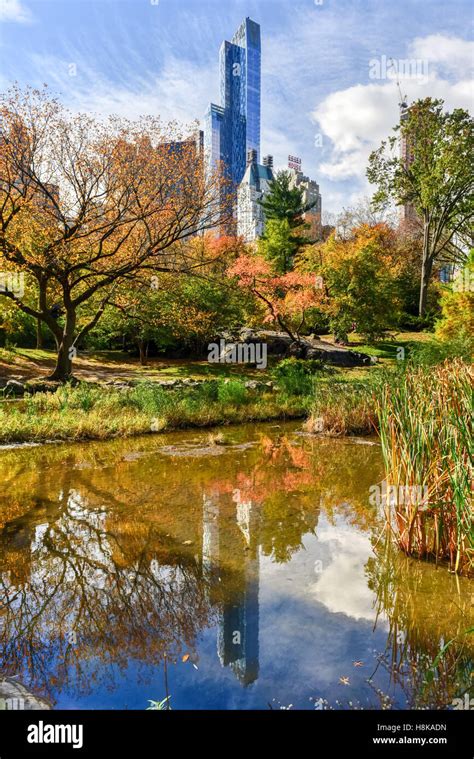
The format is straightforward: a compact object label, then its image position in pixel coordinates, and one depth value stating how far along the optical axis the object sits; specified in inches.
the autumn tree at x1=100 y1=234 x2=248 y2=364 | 655.1
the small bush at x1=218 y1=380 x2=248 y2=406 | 460.4
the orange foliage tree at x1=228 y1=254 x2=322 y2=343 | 757.9
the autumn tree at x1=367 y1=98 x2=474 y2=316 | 976.3
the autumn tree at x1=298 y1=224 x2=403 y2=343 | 858.8
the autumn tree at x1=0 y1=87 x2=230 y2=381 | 530.3
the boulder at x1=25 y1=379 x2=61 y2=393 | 511.9
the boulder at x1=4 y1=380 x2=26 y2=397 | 508.4
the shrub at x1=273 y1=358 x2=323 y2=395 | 511.5
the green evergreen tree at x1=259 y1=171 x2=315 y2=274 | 1176.8
